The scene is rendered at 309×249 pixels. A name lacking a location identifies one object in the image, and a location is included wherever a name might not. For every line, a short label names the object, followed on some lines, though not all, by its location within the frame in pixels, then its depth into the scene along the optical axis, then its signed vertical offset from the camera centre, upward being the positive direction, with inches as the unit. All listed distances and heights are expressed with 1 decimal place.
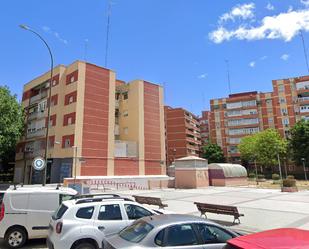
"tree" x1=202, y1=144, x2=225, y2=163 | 3029.0 +273.3
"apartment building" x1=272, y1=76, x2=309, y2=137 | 2755.9 +747.6
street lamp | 671.4 +334.8
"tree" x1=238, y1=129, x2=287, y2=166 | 2389.3 +262.8
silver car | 195.5 -39.7
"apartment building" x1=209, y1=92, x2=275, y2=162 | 3058.6 +663.4
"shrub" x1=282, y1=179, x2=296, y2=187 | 1167.6 -22.8
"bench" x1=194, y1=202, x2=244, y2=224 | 489.0 -54.8
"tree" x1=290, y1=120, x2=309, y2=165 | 2362.2 +303.9
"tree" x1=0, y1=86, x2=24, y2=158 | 1451.8 +333.5
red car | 128.7 -29.9
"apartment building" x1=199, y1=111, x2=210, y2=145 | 4068.2 +744.5
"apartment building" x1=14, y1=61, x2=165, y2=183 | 1412.4 +307.9
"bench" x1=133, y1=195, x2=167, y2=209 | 636.0 -48.6
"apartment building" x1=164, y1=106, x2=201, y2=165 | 3125.0 +509.0
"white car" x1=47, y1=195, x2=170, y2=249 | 261.6 -38.3
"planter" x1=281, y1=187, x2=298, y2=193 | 1152.8 -47.0
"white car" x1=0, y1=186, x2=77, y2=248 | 342.0 -37.2
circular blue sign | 618.2 +41.2
